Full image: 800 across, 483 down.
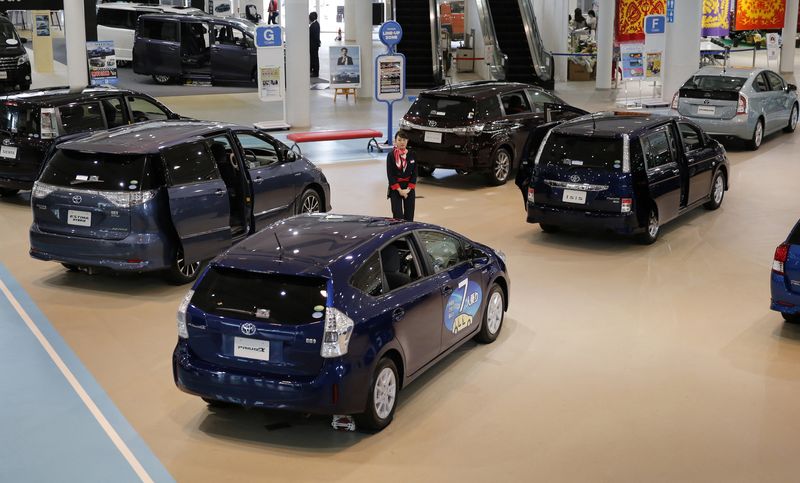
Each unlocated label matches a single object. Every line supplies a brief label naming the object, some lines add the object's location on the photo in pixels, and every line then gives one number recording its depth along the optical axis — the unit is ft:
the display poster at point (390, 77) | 62.23
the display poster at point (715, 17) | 109.81
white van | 101.55
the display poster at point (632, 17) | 97.76
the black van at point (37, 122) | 45.16
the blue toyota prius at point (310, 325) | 21.99
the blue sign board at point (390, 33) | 63.46
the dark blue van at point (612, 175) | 39.22
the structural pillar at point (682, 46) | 78.02
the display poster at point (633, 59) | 79.71
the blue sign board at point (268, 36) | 65.10
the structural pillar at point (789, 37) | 113.60
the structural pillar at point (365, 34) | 84.02
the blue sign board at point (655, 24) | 77.51
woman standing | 39.04
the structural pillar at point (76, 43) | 65.72
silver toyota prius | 61.31
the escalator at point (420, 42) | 94.94
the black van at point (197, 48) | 89.66
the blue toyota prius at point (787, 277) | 28.96
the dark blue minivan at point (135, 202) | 32.76
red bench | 60.64
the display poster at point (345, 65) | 71.51
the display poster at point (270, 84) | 66.23
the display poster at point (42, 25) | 87.97
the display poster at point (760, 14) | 114.62
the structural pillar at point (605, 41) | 92.58
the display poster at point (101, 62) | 64.59
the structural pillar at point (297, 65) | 67.31
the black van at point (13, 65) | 79.25
